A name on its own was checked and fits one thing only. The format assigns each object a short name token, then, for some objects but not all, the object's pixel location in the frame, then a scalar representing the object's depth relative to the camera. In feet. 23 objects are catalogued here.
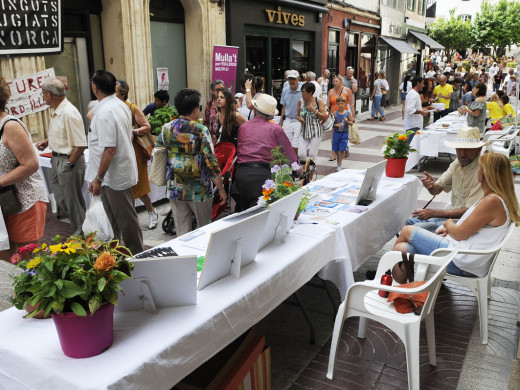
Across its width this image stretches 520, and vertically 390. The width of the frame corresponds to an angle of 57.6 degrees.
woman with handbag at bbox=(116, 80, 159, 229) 19.42
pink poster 33.06
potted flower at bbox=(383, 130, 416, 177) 15.93
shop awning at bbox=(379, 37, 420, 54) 73.82
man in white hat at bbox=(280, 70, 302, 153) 28.04
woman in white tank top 10.98
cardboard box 8.02
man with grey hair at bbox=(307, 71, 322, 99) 36.86
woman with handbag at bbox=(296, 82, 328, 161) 26.37
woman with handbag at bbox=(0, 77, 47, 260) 11.17
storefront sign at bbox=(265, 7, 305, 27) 44.58
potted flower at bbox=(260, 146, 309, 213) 11.10
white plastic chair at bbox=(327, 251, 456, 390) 9.25
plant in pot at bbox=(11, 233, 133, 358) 5.85
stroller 18.08
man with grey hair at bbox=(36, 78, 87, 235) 16.19
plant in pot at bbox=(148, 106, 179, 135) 21.06
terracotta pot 16.46
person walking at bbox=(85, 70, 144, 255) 13.97
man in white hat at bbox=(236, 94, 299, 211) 15.16
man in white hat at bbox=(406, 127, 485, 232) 13.92
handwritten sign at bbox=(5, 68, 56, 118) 23.77
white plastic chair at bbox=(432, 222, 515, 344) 11.46
